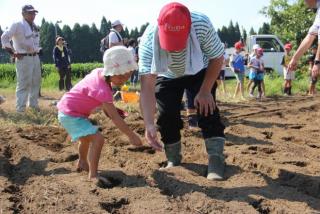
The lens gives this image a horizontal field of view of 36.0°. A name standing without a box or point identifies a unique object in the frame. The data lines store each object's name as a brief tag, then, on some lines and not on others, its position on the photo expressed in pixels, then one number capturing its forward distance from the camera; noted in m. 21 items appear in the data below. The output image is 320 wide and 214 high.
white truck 19.45
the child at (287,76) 13.31
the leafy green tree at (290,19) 17.91
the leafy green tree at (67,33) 50.44
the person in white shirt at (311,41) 4.96
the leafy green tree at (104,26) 55.22
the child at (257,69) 12.18
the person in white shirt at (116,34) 8.98
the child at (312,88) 13.24
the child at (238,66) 12.11
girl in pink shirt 3.73
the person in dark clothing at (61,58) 12.71
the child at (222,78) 12.60
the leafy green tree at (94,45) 49.41
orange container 9.56
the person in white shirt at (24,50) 8.02
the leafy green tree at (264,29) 42.97
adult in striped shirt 3.44
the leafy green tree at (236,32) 52.53
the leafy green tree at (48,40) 48.84
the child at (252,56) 12.37
